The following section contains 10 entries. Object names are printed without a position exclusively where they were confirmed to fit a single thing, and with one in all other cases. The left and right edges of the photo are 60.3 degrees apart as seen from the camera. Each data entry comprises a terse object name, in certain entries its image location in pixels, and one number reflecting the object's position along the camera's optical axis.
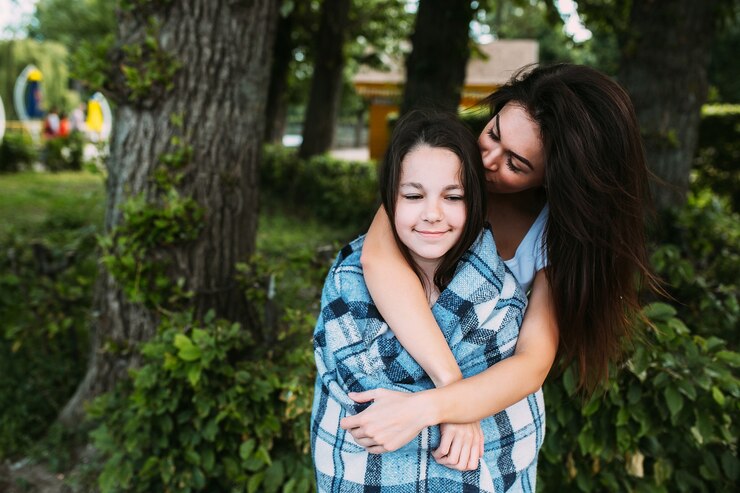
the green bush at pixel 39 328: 3.46
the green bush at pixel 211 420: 2.41
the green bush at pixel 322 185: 9.34
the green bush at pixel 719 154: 8.41
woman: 1.40
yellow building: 21.75
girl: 1.47
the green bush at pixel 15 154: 13.52
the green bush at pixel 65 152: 14.44
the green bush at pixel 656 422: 2.21
